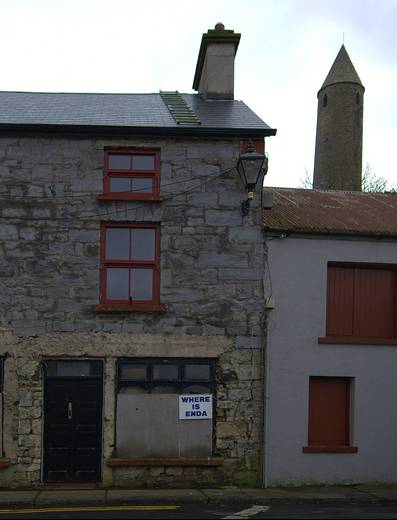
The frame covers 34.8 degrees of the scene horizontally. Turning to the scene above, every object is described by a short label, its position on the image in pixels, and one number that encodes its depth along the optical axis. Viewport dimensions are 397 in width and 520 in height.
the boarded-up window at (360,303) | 13.45
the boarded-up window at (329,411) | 13.16
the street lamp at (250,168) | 12.38
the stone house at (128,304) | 12.40
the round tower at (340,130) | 39.00
